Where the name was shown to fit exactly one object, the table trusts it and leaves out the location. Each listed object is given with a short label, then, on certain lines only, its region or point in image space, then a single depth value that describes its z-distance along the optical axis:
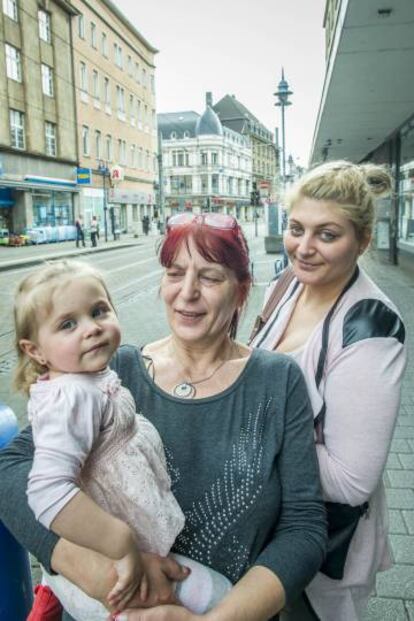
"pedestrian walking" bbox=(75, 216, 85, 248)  31.33
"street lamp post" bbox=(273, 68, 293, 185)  21.92
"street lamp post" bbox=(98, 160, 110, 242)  40.59
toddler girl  1.19
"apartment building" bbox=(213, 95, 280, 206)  112.44
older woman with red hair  1.32
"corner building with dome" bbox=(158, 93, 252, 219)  97.38
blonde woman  1.53
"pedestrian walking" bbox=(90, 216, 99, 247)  32.19
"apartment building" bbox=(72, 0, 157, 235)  41.75
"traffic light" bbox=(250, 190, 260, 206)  38.17
